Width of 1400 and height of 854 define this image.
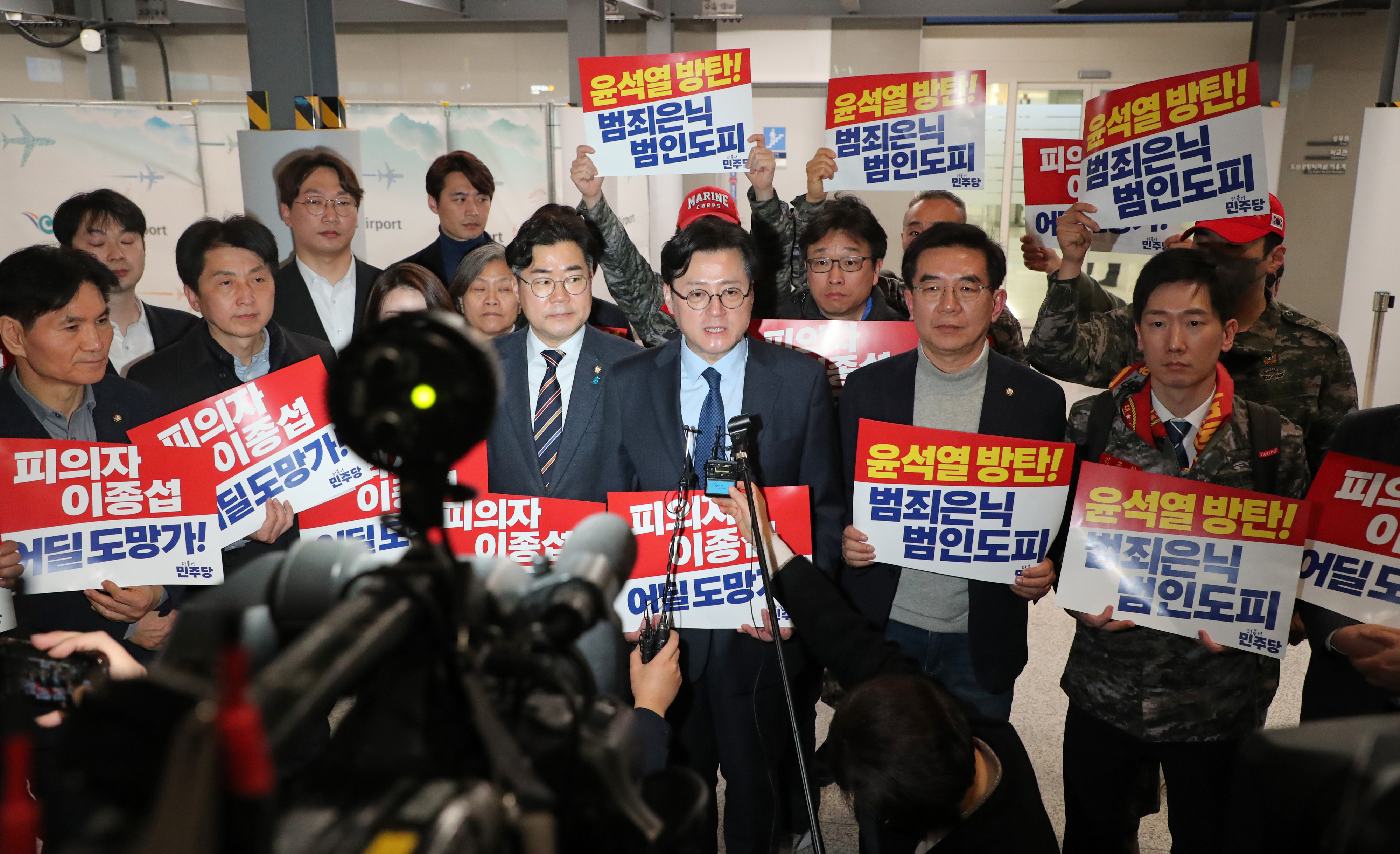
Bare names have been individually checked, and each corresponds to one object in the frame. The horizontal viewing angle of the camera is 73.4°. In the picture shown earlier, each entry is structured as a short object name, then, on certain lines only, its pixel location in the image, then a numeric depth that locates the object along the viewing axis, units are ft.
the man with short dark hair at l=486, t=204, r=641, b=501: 8.80
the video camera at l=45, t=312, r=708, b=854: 1.61
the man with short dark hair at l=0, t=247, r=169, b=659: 7.52
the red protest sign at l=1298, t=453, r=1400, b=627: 6.66
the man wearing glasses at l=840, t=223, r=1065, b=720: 8.07
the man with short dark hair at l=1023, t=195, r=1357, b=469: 9.52
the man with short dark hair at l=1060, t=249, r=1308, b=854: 7.27
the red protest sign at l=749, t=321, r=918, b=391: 11.00
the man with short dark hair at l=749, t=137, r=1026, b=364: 12.35
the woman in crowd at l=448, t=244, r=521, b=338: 10.86
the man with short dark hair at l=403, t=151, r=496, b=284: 13.70
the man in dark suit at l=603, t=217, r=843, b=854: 8.20
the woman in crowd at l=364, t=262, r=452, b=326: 10.64
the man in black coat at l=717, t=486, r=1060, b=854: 5.07
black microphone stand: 5.32
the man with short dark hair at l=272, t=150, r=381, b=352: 11.78
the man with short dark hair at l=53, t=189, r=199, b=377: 11.25
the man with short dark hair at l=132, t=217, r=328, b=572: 9.13
